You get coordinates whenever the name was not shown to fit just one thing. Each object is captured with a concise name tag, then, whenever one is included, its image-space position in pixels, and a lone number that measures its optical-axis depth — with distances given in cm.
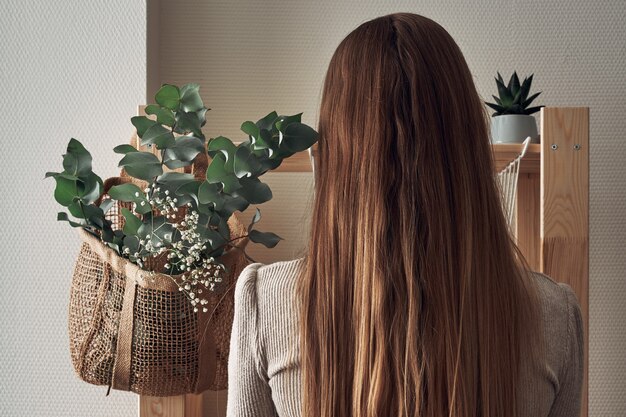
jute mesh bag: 113
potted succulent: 144
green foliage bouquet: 110
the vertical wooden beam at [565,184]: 123
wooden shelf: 134
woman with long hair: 81
